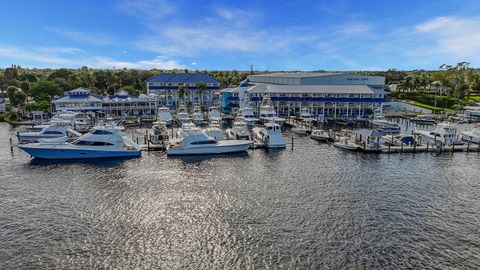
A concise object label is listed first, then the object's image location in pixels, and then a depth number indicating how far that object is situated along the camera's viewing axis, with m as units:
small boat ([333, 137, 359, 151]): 55.31
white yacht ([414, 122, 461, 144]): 58.62
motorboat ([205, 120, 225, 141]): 58.00
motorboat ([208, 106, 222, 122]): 77.12
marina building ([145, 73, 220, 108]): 108.50
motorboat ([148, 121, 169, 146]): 58.12
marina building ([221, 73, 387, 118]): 89.75
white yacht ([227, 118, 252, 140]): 60.28
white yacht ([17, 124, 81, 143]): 59.23
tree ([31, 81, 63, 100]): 97.81
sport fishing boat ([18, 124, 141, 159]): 48.50
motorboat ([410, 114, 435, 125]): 83.81
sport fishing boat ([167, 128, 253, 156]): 51.75
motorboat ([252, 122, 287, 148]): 57.07
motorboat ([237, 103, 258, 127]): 78.00
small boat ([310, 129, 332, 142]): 63.31
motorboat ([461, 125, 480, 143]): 60.00
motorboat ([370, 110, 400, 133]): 67.88
